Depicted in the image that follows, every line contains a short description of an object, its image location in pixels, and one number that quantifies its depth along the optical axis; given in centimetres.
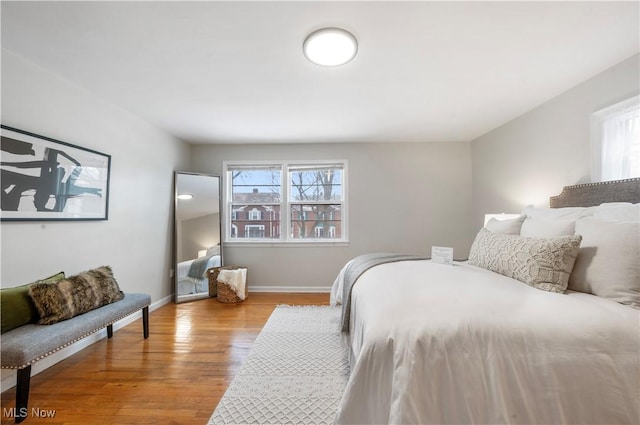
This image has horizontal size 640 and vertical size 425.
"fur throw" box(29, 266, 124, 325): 180
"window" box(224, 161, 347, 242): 423
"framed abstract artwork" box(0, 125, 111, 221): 185
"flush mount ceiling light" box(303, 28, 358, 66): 166
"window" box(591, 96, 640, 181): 199
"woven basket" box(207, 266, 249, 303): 359
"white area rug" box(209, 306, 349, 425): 156
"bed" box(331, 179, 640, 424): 101
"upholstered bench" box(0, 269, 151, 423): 152
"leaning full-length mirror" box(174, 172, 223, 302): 370
